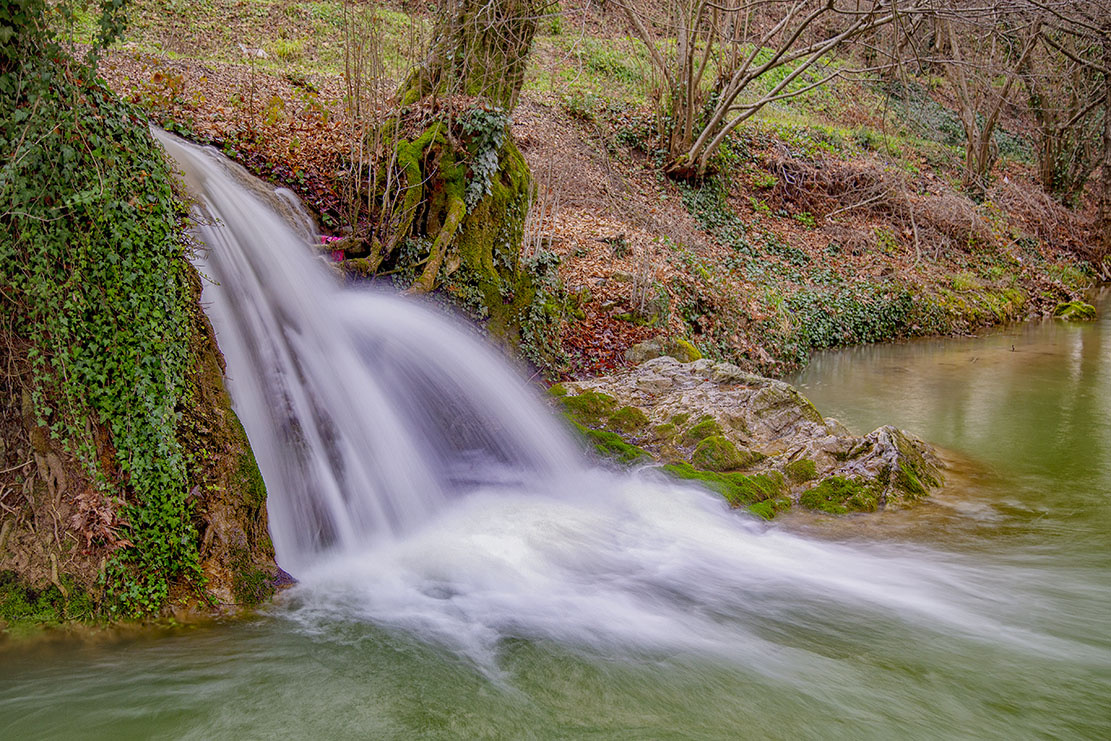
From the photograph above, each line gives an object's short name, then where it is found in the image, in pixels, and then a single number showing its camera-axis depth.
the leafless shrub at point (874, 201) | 20.69
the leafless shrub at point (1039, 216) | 24.69
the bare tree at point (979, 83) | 21.72
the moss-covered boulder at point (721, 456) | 7.96
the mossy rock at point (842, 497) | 7.25
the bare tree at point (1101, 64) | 17.86
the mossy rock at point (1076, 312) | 19.33
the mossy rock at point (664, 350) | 10.84
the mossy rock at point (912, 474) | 7.50
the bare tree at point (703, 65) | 15.76
